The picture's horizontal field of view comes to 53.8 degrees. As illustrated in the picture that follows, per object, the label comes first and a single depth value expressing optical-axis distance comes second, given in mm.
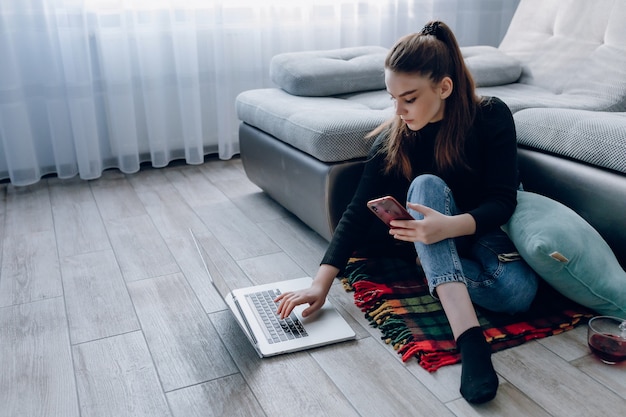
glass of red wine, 1219
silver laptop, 1312
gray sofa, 1427
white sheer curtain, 2424
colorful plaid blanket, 1293
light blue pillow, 1292
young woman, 1250
